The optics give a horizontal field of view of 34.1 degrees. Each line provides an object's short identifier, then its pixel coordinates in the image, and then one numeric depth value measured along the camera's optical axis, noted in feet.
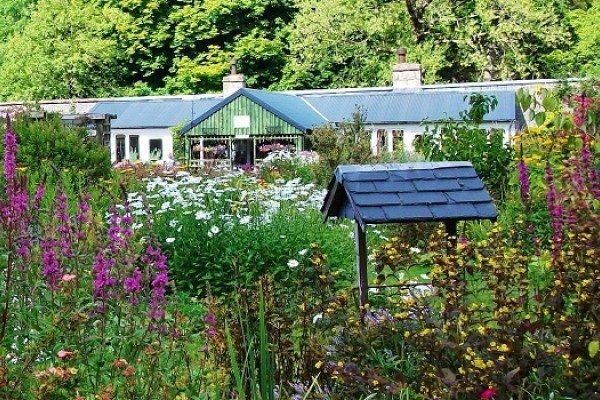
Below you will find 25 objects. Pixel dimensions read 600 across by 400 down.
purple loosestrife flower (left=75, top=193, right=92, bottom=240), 16.26
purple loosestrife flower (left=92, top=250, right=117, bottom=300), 13.83
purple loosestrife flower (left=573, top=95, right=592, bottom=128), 21.20
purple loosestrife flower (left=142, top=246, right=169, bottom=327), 13.85
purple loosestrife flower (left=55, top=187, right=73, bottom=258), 15.78
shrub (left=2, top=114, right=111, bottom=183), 38.55
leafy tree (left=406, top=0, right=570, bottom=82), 111.45
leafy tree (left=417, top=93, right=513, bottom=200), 36.73
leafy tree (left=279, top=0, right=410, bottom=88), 117.19
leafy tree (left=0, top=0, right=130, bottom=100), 122.93
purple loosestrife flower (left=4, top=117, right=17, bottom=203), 13.06
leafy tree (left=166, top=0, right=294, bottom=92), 132.87
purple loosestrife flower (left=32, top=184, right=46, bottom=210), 16.66
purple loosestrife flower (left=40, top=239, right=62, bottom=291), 13.92
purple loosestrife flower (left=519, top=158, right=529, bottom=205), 21.05
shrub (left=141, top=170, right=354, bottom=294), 26.63
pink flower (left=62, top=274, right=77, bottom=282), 13.19
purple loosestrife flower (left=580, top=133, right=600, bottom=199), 17.68
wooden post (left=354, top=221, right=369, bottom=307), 17.02
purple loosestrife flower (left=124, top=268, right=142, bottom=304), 13.99
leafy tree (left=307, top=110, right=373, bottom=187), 50.03
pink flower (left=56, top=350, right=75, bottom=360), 11.53
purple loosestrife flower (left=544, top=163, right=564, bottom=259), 15.01
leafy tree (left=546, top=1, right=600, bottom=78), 114.32
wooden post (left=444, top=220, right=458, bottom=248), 17.84
